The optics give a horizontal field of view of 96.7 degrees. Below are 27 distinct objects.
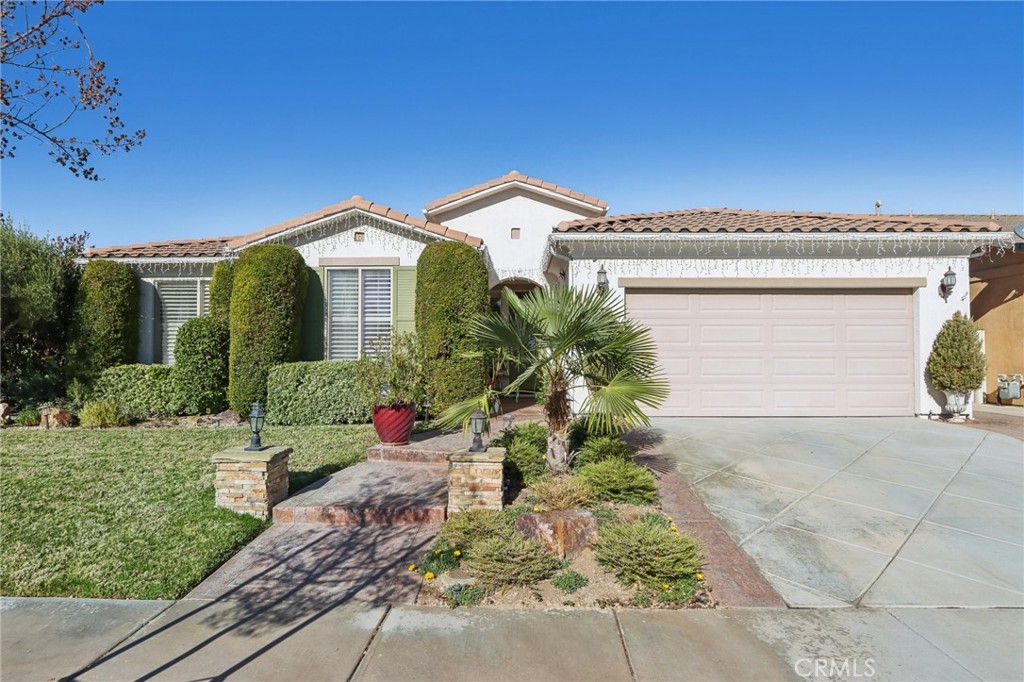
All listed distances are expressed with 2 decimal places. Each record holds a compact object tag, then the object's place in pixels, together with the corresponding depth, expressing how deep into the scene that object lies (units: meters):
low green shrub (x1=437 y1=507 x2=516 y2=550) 3.99
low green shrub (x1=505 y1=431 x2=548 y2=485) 5.30
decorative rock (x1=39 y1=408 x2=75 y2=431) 8.52
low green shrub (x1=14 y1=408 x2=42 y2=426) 8.72
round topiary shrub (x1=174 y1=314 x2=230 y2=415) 9.27
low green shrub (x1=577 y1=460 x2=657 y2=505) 4.71
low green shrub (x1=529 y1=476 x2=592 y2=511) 4.41
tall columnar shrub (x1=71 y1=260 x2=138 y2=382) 9.48
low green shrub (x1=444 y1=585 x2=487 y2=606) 3.35
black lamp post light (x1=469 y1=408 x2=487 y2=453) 4.66
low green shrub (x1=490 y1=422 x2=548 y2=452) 5.69
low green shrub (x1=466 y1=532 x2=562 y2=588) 3.52
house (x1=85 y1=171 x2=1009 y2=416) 8.80
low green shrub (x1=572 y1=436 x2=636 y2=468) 5.34
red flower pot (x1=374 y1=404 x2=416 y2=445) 6.71
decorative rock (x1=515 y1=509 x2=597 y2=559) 3.96
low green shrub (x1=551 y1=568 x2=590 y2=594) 3.49
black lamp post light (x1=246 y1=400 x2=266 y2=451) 4.90
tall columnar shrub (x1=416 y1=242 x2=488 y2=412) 8.67
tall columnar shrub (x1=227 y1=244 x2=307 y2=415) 9.05
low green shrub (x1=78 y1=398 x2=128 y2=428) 8.61
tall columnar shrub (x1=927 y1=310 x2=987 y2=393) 8.41
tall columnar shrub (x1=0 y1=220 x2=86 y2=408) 9.01
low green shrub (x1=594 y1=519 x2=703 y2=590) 3.48
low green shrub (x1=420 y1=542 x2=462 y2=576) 3.73
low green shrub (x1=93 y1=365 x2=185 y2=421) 9.28
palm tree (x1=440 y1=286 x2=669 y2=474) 4.91
